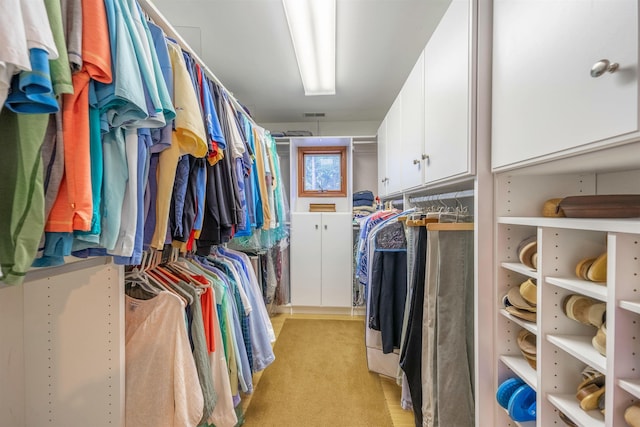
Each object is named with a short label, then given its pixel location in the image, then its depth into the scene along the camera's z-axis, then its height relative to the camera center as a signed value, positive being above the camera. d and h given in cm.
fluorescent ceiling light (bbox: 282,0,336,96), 145 +110
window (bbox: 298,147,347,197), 349 +53
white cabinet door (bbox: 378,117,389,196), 266 +54
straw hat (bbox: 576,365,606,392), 73 -45
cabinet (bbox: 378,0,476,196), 102 +51
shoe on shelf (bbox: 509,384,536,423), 88 -63
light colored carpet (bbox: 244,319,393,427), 164 -122
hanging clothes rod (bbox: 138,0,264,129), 92 +69
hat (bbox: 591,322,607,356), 65 -31
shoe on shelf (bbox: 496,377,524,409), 94 -62
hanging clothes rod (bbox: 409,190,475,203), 121 +9
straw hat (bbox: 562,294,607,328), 71 -26
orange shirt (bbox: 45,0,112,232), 59 +16
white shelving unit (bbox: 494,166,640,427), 58 -19
